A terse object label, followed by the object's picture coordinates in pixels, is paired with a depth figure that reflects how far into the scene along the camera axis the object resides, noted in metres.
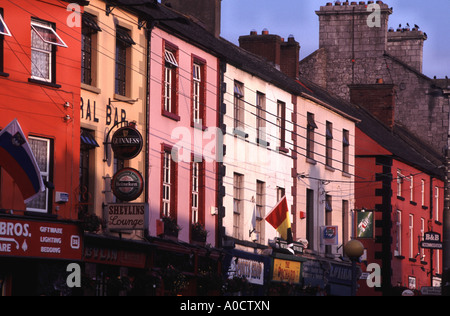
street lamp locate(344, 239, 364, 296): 31.57
